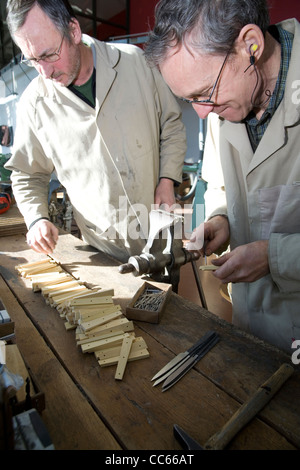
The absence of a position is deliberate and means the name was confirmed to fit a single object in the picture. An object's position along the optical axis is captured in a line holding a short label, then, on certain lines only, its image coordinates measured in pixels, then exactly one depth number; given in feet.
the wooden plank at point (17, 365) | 2.92
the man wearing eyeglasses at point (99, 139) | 6.19
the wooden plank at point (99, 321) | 4.01
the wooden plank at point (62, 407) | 2.71
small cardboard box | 4.40
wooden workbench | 2.76
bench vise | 4.82
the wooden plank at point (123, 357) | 3.44
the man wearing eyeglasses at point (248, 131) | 3.47
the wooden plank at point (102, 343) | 3.77
